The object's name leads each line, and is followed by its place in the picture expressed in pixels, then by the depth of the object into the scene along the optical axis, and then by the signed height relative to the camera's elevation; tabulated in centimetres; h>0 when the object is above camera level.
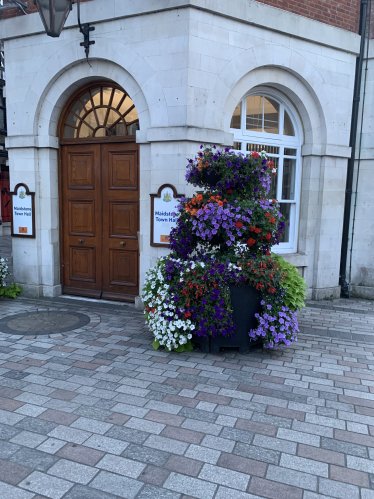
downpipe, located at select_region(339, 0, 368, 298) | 753 +80
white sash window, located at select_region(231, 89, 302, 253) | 709 +108
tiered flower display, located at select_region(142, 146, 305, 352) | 457 -71
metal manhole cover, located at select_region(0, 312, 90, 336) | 555 -180
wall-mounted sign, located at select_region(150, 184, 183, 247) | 614 -21
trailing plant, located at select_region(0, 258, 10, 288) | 712 -130
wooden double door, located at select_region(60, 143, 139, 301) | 683 -38
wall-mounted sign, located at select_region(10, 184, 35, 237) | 723 -27
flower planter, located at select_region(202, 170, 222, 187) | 481 +27
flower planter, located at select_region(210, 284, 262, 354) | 469 -133
